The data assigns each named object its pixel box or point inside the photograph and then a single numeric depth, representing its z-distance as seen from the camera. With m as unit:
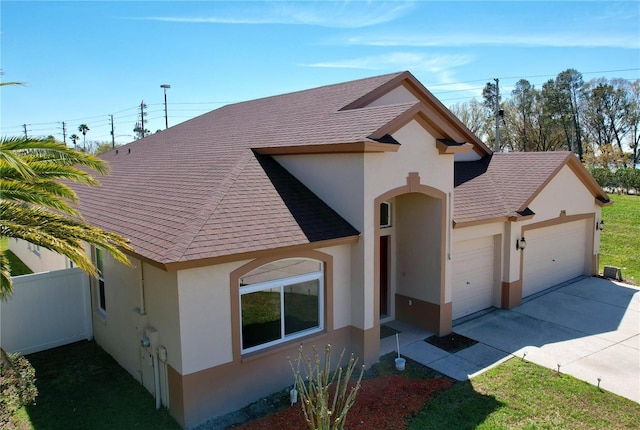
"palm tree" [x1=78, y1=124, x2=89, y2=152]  81.88
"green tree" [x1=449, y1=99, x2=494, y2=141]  61.62
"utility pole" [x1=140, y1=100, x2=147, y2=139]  53.34
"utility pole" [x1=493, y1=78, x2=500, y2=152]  38.06
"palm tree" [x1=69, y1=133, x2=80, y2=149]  88.09
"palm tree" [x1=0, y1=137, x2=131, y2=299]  7.24
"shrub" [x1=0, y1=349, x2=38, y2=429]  8.91
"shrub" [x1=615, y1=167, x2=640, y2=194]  38.58
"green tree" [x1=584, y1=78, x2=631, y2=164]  59.53
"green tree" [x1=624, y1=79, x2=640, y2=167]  59.22
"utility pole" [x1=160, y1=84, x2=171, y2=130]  48.21
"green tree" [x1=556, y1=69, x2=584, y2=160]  59.28
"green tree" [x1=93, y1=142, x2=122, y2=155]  79.37
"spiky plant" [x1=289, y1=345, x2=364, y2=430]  6.68
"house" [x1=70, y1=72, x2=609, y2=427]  8.68
